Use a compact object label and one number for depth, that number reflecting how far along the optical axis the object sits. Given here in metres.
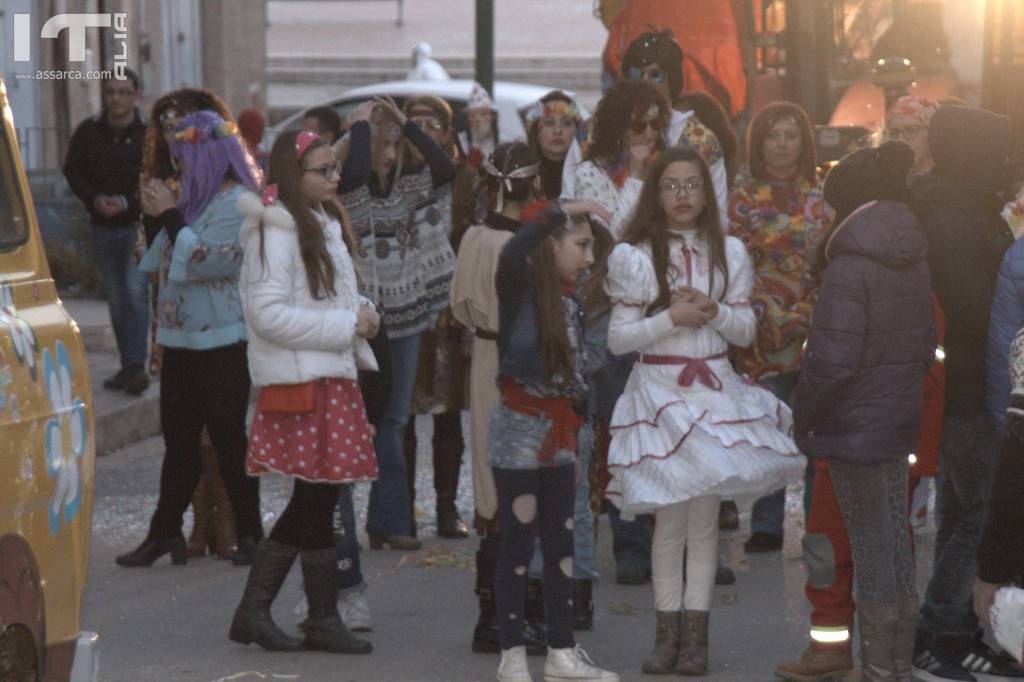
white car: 41.62
